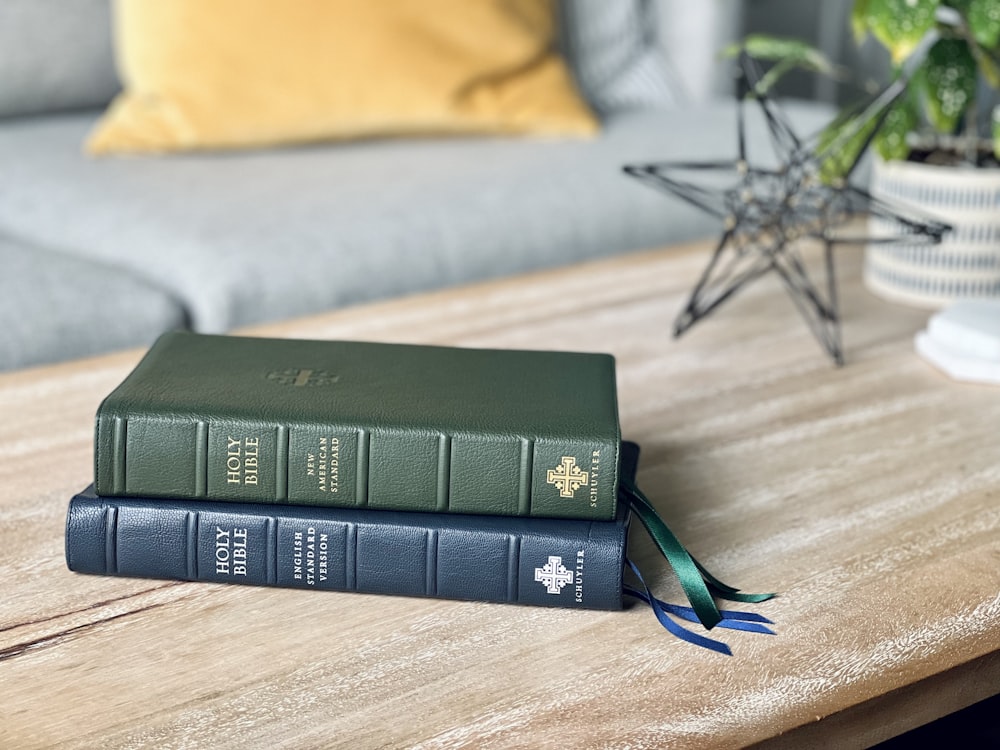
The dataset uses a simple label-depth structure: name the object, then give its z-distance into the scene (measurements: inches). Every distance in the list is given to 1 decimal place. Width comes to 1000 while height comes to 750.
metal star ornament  42.3
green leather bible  25.2
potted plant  45.8
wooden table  22.4
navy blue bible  25.4
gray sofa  51.6
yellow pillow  67.2
